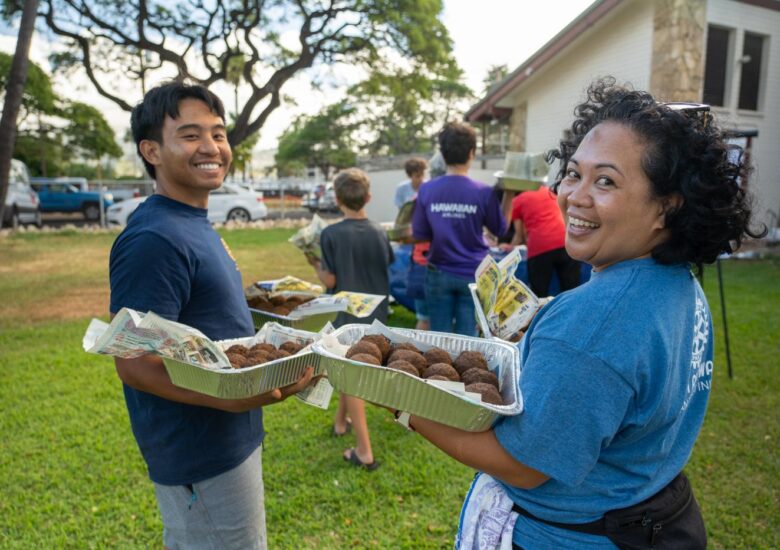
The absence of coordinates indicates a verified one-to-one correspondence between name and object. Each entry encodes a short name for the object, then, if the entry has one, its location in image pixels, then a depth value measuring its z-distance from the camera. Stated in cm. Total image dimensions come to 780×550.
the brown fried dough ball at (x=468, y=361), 155
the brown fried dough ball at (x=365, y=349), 148
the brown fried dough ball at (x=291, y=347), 181
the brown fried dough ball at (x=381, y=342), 160
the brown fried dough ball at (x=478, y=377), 143
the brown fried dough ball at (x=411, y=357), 151
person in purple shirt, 406
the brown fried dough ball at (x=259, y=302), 287
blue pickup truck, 2119
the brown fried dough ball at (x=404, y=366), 142
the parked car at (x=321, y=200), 2830
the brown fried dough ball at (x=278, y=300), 286
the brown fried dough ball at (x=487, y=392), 128
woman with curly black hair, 105
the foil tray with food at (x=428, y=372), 122
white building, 1103
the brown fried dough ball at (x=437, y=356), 157
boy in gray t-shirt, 386
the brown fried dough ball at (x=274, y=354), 173
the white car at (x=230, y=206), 1894
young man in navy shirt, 168
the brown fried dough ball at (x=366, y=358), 141
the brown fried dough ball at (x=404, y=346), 163
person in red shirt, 501
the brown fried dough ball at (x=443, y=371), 144
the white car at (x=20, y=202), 1786
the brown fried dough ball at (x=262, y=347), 177
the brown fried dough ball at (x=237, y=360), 162
